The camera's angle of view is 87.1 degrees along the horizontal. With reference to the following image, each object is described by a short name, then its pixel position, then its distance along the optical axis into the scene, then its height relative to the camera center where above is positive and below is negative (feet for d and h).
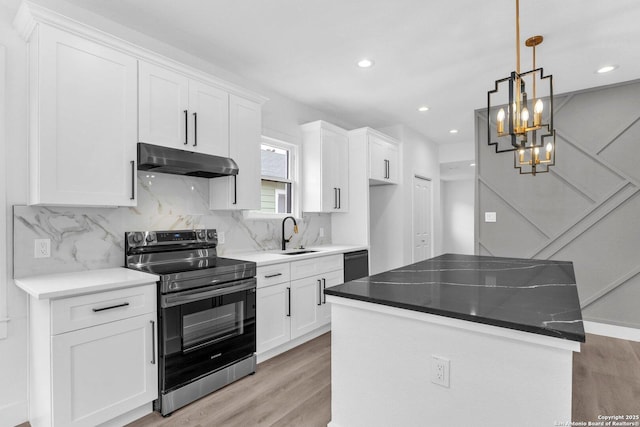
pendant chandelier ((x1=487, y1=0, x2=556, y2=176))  6.26 +2.29
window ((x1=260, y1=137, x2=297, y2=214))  12.10 +1.50
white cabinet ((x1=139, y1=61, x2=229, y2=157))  7.72 +2.61
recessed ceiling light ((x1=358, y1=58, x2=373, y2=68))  9.97 +4.60
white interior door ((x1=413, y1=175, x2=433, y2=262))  18.08 -0.19
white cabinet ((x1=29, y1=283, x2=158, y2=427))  5.70 -2.56
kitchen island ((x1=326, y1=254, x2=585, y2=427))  3.87 -1.81
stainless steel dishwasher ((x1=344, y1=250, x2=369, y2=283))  12.61 -1.92
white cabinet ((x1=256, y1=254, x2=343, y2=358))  9.33 -2.59
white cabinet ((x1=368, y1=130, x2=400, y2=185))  14.57 +2.56
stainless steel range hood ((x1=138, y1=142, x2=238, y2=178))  7.53 +1.31
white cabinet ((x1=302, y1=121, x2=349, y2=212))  13.01 +1.92
